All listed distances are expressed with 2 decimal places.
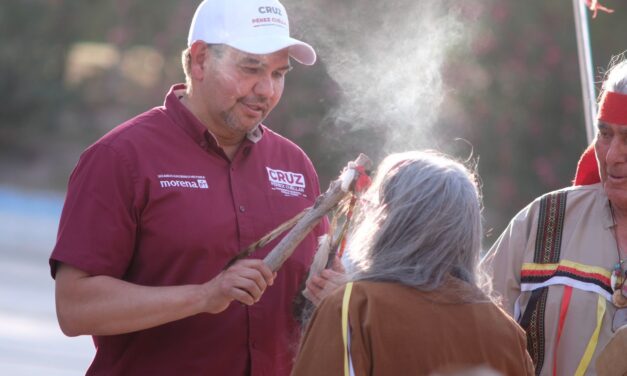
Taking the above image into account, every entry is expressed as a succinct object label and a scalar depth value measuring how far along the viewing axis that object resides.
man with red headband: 7.07
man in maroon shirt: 6.59
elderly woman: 5.71
